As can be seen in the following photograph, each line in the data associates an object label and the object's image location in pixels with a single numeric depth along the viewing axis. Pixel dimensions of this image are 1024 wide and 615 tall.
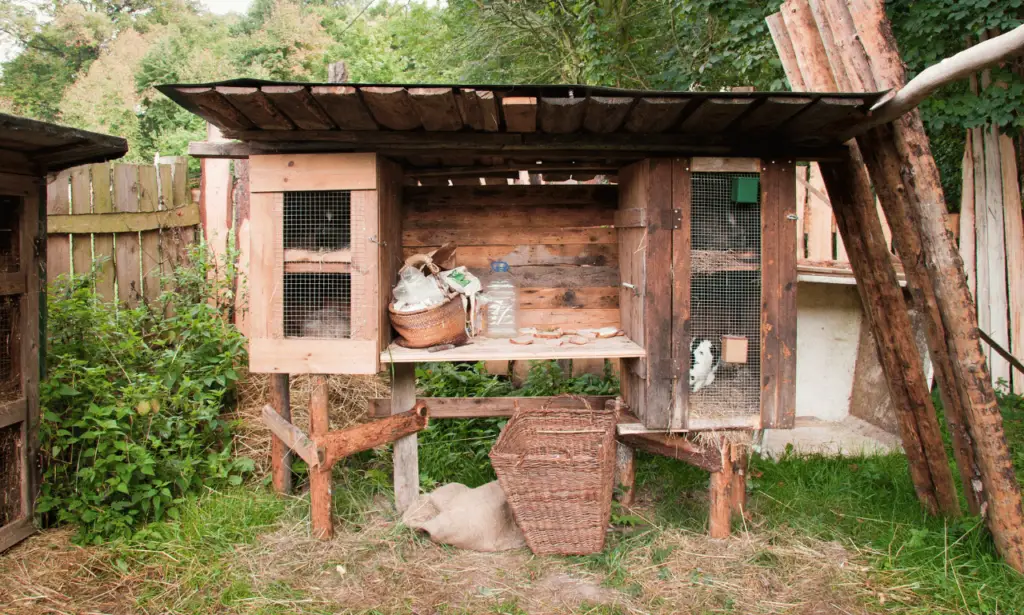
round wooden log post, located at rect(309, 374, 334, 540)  4.17
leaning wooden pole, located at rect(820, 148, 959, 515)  4.28
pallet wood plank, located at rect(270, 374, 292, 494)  4.59
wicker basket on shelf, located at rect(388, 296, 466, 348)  4.20
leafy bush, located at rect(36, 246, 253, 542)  4.19
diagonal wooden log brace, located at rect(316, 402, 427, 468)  4.19
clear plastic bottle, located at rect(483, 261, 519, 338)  4.83
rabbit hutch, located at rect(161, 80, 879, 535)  3.99
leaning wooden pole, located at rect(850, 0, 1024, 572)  3.73
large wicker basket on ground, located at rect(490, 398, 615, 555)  4.00
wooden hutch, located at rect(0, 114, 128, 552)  4.05
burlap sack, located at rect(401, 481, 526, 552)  4.21
